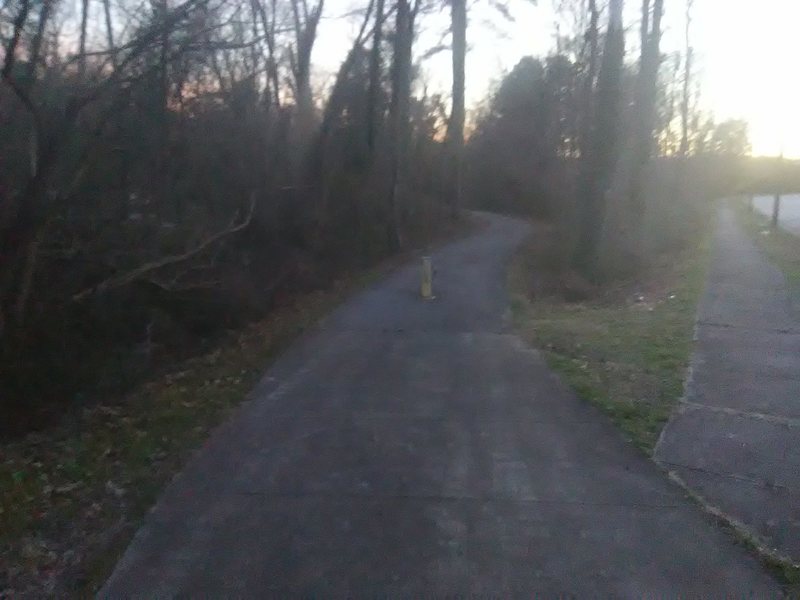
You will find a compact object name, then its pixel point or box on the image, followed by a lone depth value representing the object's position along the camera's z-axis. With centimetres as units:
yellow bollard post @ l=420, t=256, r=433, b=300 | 1889
